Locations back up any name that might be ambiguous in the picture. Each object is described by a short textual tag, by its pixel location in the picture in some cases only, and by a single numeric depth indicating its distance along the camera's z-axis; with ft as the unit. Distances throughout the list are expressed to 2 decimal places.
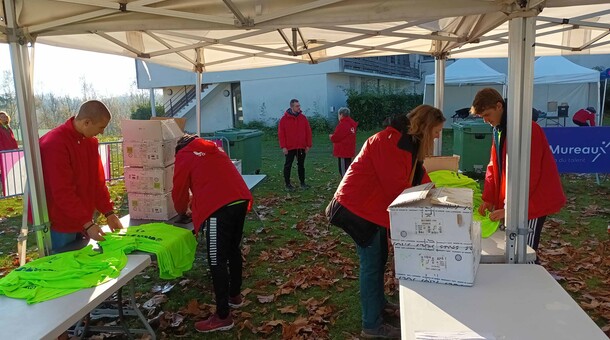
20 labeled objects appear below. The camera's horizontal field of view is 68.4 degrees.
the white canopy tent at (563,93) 52.13
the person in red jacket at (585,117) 37.40
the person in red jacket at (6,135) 28.65
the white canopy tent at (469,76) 52.11
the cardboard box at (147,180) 14.05
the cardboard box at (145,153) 13.93
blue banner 24.81
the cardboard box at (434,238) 7.90
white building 77.61
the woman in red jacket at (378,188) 9.61
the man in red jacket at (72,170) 10.93
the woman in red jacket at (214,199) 11.44
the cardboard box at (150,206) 14.16
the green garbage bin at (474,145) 32.01
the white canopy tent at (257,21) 8.98
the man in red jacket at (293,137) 31.22
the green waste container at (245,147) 33.71
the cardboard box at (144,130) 13.85
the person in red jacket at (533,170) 10.07
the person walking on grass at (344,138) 29.48
